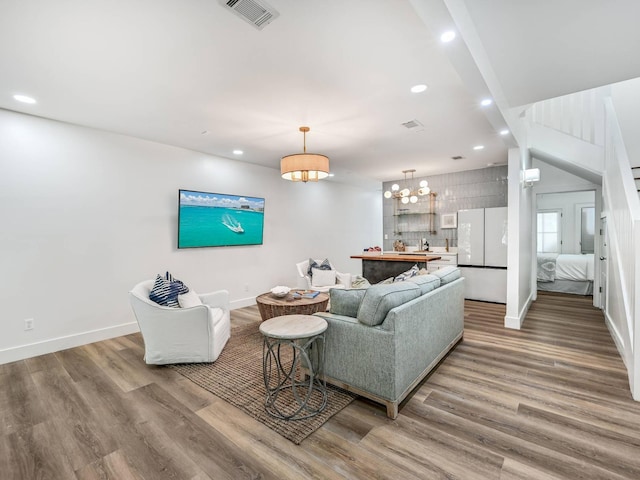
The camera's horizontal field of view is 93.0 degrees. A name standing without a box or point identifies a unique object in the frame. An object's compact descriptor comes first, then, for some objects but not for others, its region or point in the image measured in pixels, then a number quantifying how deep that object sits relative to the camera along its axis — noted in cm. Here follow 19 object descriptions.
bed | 630
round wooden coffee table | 360
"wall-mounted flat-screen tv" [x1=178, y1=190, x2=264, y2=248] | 465
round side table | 220
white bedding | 628
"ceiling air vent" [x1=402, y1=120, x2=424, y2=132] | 369
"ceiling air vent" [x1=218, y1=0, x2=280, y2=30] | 177
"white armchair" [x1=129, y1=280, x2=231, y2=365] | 300
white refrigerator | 571
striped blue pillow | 317
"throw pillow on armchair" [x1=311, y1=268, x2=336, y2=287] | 530
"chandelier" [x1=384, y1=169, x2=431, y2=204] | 584
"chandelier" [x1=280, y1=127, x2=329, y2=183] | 349
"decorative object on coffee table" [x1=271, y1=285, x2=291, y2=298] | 389
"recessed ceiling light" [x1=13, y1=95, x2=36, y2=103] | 296
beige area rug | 210
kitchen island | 559
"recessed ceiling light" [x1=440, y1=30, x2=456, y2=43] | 188
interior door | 482
